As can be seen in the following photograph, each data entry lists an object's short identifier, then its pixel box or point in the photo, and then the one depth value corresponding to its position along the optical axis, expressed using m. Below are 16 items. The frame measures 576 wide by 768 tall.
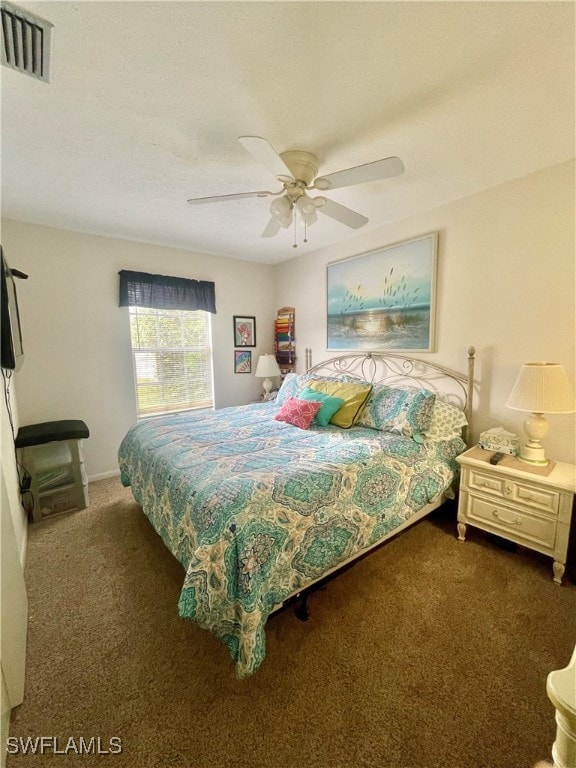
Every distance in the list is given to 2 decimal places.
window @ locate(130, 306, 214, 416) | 3.46
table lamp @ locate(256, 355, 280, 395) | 3.96
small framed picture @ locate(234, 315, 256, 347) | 4.11
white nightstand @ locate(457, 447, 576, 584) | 1.75
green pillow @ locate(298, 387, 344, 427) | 2.62
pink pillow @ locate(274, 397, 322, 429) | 2.57
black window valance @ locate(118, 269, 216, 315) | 3.22
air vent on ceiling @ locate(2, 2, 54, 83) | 1.05
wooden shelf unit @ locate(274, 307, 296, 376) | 4.09
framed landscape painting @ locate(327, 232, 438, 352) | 2.67
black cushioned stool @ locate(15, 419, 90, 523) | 2.45
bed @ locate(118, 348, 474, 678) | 1.28
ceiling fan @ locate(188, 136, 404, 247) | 1.42
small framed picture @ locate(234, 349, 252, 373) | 4.16
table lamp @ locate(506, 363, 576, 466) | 1.77
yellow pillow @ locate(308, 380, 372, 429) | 2.59
